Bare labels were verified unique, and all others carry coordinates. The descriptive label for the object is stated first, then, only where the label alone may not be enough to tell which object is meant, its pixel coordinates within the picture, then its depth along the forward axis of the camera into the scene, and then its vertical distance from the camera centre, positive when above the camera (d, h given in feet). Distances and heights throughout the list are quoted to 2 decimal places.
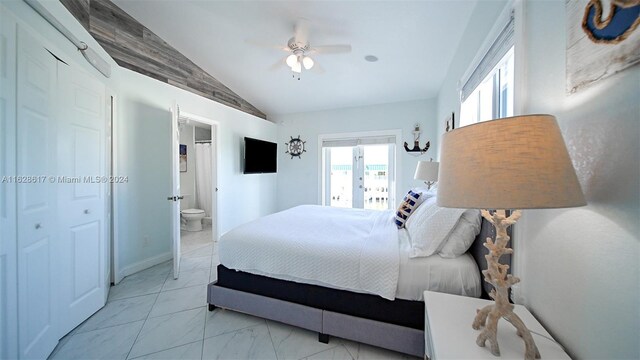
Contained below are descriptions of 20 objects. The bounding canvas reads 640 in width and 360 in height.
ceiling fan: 8.43 +4.82
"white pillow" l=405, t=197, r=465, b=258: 4.70 -1.07
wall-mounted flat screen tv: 14.28 +1.41
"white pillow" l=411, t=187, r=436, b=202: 7.03 -0.47
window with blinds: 4.63 +2.48
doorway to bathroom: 15.58 +0.16
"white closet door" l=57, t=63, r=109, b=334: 5.34 -0.45
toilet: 14.75 -2.69
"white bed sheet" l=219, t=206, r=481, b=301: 4.46 -1.83
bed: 4.60 -2.16
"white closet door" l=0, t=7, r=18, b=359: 3.80 -0.24
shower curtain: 17.22 -0.13
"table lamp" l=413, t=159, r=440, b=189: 8.30 +0.28
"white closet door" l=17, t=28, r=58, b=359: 4.19 -0.52
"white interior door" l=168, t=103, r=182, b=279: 8.25 -0.47
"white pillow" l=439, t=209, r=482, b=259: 4.70 -1.17
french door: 15.28 +0.37
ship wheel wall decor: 17.02 +2.29
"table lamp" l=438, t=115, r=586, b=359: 2.00 +0.10
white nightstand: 2.55 -1.89
